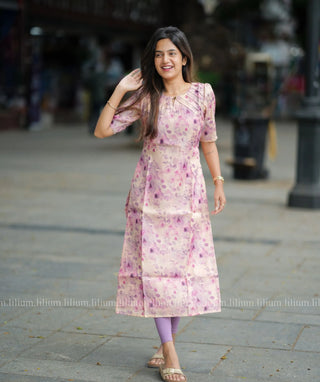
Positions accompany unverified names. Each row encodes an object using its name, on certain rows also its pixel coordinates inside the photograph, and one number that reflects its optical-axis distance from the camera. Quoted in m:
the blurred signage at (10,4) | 29.56
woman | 5.67
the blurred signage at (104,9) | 31.69
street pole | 13.23
